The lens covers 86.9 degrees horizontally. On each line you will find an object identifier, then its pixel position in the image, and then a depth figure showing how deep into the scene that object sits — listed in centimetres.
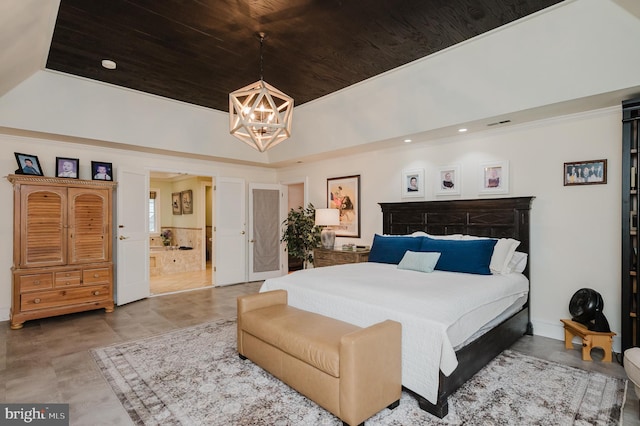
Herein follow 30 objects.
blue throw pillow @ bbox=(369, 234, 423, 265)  409
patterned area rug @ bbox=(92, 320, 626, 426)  211
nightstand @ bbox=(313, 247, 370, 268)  503
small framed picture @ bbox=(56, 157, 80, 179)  455
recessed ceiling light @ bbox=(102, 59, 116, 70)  374
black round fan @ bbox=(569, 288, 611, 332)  311
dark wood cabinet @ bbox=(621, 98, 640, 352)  298
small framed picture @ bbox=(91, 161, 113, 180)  480
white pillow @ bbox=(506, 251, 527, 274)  358
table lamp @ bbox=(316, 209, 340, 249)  550
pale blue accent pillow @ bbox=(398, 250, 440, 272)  356
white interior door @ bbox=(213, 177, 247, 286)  636
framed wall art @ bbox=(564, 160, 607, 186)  333
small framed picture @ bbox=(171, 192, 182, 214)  903
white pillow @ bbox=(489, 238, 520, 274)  344
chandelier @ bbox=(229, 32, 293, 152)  306
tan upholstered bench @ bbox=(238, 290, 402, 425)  194
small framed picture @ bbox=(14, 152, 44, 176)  419
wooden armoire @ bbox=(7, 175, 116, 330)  400
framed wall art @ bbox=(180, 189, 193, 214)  853
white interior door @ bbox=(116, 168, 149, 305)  499
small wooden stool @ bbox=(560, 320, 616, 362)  299
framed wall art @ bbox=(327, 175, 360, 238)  564
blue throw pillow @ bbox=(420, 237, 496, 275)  340
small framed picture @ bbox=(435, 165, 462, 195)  439
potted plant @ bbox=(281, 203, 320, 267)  632
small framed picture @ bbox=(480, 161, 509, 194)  395
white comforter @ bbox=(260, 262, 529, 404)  215
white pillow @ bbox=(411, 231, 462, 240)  402
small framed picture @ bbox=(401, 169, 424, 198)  476
